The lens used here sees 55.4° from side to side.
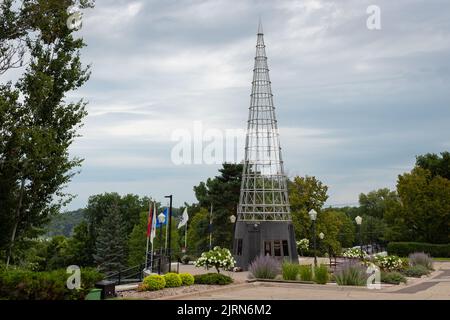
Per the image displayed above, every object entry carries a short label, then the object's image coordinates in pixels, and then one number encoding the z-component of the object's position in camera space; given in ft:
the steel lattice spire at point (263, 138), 102.32
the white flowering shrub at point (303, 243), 138.72
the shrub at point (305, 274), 67.15
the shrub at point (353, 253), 99.50
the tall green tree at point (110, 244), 215.92
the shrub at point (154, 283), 55.57
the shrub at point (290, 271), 67.92
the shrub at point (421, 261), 98.43
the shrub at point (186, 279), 61.33
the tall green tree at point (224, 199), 164.66
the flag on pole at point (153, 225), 83.41
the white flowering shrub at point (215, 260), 72.69
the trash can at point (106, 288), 45.97
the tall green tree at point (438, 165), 180.24
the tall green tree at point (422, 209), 152.15
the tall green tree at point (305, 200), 148.05
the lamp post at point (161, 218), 71.97
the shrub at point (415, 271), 84.17
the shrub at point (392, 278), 69.17
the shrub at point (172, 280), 59.00
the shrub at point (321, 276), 65.87
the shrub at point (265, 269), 70.08
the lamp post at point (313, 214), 87.04
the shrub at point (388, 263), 83.41
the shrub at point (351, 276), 62.72
